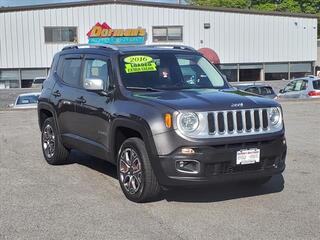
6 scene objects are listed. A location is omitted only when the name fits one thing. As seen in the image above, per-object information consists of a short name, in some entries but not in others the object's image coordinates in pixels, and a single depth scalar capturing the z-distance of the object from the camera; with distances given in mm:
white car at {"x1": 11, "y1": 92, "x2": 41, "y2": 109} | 21203
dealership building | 36438
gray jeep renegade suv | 5883
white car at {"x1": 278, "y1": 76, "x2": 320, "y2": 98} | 23422
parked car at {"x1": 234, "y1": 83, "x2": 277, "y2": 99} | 21373
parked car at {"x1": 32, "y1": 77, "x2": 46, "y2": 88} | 33806
